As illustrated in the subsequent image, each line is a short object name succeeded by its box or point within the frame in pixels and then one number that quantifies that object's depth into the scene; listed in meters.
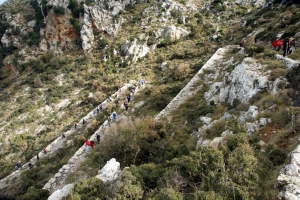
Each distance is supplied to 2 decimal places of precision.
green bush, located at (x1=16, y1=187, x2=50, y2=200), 12.84
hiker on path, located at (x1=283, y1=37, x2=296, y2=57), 14.66
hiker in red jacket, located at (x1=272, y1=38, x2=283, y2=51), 16.69
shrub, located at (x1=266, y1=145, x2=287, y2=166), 7.02
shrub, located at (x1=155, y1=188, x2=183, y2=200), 5.90
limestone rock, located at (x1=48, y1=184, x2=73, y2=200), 9.12
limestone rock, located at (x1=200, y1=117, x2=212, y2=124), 13.10
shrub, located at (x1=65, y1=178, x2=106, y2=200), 7.79
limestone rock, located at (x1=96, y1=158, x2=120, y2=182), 9.29
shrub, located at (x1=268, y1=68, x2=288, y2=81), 12.12
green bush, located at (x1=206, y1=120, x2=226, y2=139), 10.70
